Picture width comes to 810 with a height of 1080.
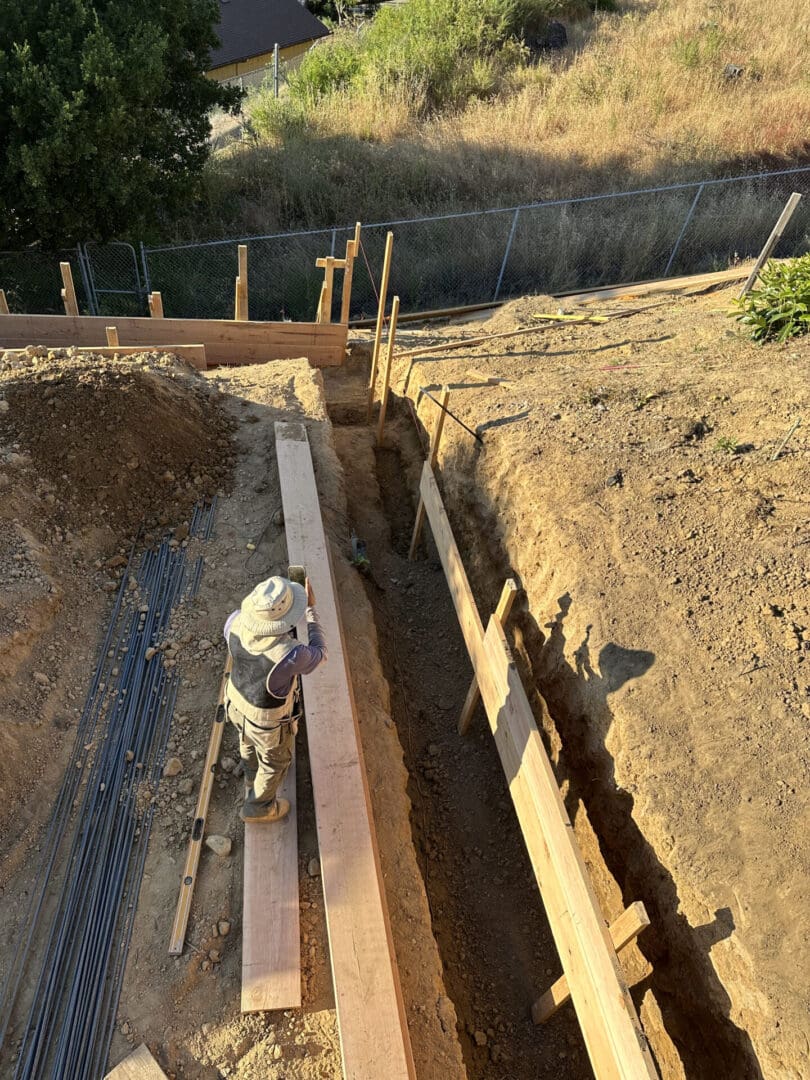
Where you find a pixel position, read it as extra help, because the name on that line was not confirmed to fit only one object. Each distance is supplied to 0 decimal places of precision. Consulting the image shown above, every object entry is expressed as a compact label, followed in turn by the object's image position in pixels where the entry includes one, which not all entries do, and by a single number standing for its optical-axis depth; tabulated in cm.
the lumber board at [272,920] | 361
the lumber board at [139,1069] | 333
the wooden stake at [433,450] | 691
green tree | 1003
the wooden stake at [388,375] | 777
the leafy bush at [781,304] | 795
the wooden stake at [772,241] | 844
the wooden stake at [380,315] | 747
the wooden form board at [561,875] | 314
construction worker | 353
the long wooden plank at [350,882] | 342
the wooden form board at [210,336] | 924
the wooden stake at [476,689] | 465
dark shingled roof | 2341
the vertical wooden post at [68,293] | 888
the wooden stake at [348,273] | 855
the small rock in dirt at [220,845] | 413
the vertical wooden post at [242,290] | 909
